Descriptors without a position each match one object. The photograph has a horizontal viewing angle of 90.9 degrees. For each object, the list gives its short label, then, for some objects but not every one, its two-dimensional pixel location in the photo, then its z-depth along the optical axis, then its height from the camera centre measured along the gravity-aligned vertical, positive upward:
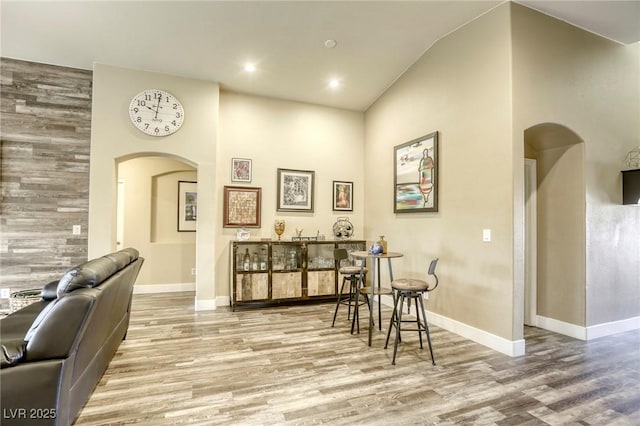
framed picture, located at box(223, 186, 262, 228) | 4.97 +0.20
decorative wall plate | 5.52 -0.16
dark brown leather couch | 1.61 -0.75
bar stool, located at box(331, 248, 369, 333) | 3.98 -0.66
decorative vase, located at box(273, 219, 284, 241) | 5.07 -0.13
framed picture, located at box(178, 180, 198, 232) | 6.09 +0.24
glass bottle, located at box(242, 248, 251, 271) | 4.77 -0.63
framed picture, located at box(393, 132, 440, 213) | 4.12 +0.63
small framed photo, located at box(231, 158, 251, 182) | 5.04 +0.79
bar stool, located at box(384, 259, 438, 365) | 3.00 -0.69
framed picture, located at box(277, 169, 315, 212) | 5.30 +0.50
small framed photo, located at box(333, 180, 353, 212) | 5.64 +0.43
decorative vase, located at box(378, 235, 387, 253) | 3.75 -0.30
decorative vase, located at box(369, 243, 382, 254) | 3.56 -0.33
